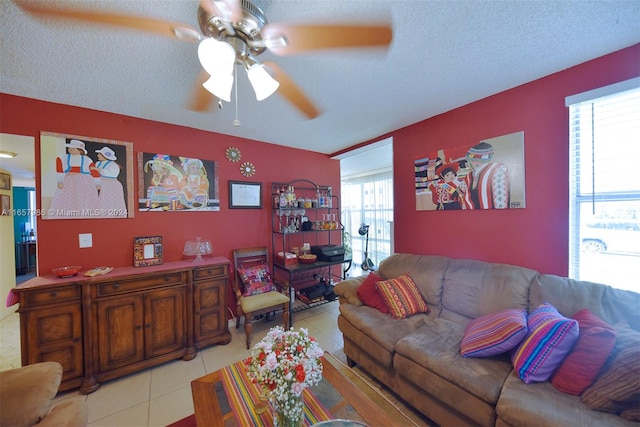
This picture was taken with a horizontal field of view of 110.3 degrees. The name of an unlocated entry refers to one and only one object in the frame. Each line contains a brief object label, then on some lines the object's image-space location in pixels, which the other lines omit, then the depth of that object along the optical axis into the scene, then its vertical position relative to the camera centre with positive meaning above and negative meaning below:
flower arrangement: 0.90 -0.67
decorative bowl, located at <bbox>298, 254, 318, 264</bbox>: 3.05 -0.66
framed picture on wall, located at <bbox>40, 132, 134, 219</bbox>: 2.00 +0.35
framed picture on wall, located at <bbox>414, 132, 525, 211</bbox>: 1.93 +0.32
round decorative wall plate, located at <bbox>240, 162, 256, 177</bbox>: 3.04 +0.59
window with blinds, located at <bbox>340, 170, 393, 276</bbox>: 5.03 -0.05
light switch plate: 2.12 -0.24
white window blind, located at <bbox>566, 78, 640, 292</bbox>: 1.47 +0.15
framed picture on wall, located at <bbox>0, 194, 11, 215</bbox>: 2.55 +0.14
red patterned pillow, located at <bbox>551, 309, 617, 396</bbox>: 1.09 -0.77
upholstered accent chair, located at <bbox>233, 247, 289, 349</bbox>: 2.48 -0.97
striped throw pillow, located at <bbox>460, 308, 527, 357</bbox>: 1.35 -0.81
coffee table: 1.03 -0.97
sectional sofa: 1.06 -0.95
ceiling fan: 1.01 +0.93
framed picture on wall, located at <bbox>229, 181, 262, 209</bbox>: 2.95 +0.23
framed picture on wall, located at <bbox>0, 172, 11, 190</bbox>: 2.37 +0.39
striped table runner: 1.04 -0.98
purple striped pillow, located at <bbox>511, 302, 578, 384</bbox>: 1.19 -0.78
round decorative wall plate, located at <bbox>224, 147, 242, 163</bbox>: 2.91 +0.77
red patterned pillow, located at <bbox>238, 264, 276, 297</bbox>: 2.79 -0.88
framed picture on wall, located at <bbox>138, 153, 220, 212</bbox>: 2.41 +0.34
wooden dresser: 1.72 -0.92
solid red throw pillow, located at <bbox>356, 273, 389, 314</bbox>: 2.13 -0.85
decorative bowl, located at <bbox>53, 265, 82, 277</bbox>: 1.88 -0.48
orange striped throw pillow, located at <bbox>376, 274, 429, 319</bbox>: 2.03 -0.83
